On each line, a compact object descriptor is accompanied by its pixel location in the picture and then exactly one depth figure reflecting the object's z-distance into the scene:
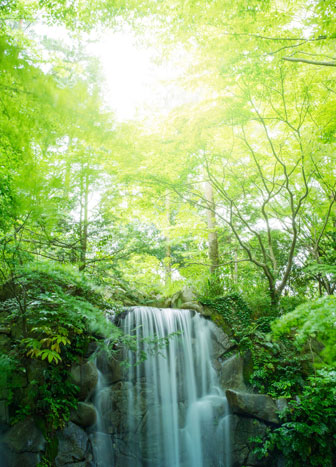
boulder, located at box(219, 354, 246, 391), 5.88
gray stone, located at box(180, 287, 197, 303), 7.46
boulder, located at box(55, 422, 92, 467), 4.33
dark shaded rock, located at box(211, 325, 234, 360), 6.42
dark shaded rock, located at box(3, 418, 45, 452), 4.07
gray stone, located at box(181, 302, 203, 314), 7.01
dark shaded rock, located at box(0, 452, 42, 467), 3.97
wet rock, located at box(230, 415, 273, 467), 5.07
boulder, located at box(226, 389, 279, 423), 5.18
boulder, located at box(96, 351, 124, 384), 5.40
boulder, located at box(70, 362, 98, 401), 4.87
